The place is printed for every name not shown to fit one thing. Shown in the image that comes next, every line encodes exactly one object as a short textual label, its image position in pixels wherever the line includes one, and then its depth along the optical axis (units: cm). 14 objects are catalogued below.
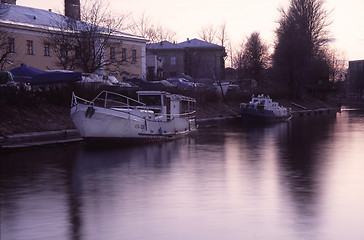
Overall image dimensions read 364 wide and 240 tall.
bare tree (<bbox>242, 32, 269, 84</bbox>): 11619
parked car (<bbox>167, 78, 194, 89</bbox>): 6904
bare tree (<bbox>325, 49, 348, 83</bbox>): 12860
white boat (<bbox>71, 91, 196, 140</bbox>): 2869
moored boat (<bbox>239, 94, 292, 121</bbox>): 6031
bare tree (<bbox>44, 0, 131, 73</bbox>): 5331
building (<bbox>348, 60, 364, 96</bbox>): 17212
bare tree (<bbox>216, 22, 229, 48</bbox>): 12556
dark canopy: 3778
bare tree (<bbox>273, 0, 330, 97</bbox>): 9225
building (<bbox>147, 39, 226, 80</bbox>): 11569
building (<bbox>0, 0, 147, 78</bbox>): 5388
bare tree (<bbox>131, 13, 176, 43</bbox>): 11658
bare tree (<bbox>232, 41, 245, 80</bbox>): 11862
